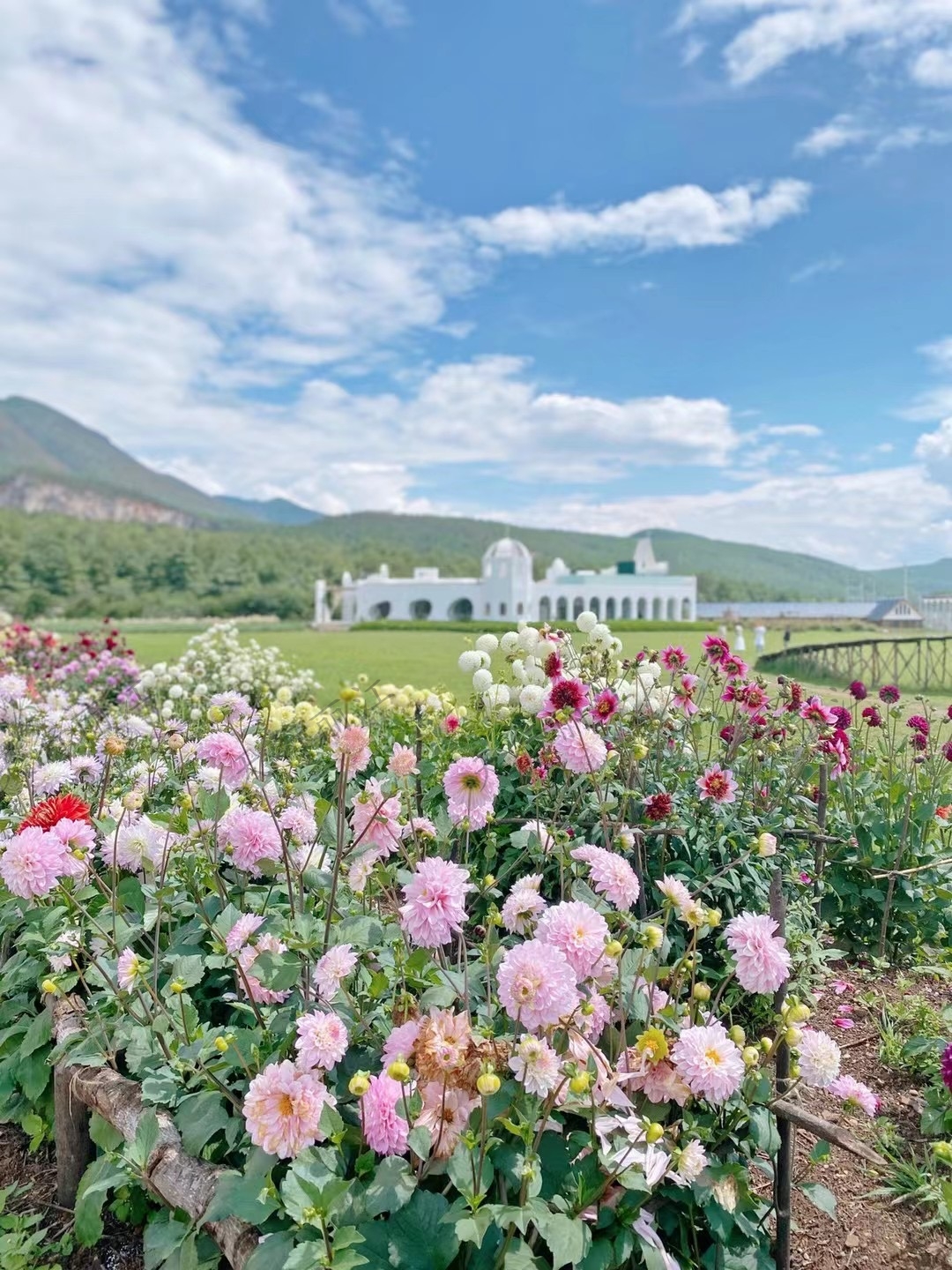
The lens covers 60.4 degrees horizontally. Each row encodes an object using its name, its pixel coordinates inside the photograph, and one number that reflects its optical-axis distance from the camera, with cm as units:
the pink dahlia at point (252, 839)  169
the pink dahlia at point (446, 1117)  124
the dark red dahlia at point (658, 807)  209
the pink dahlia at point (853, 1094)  140
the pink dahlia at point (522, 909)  141
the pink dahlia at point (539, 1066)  116
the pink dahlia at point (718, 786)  229
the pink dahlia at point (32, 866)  163
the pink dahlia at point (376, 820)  171
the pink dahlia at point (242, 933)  160
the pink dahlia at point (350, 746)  150
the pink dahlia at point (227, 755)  184
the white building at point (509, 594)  5294
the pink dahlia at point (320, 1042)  125
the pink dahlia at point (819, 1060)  137
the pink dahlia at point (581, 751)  197
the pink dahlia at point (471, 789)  166
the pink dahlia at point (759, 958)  133
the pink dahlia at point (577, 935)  126
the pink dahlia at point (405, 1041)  125
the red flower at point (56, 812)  183
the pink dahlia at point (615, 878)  146
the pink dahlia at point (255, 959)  160
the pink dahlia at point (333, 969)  140
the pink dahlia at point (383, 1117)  117
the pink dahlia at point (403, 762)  173
